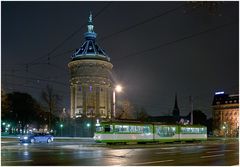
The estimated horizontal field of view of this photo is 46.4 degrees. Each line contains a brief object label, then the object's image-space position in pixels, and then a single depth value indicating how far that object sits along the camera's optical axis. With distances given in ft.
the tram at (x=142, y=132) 96.60
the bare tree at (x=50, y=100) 170.99
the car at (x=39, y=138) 110.50
